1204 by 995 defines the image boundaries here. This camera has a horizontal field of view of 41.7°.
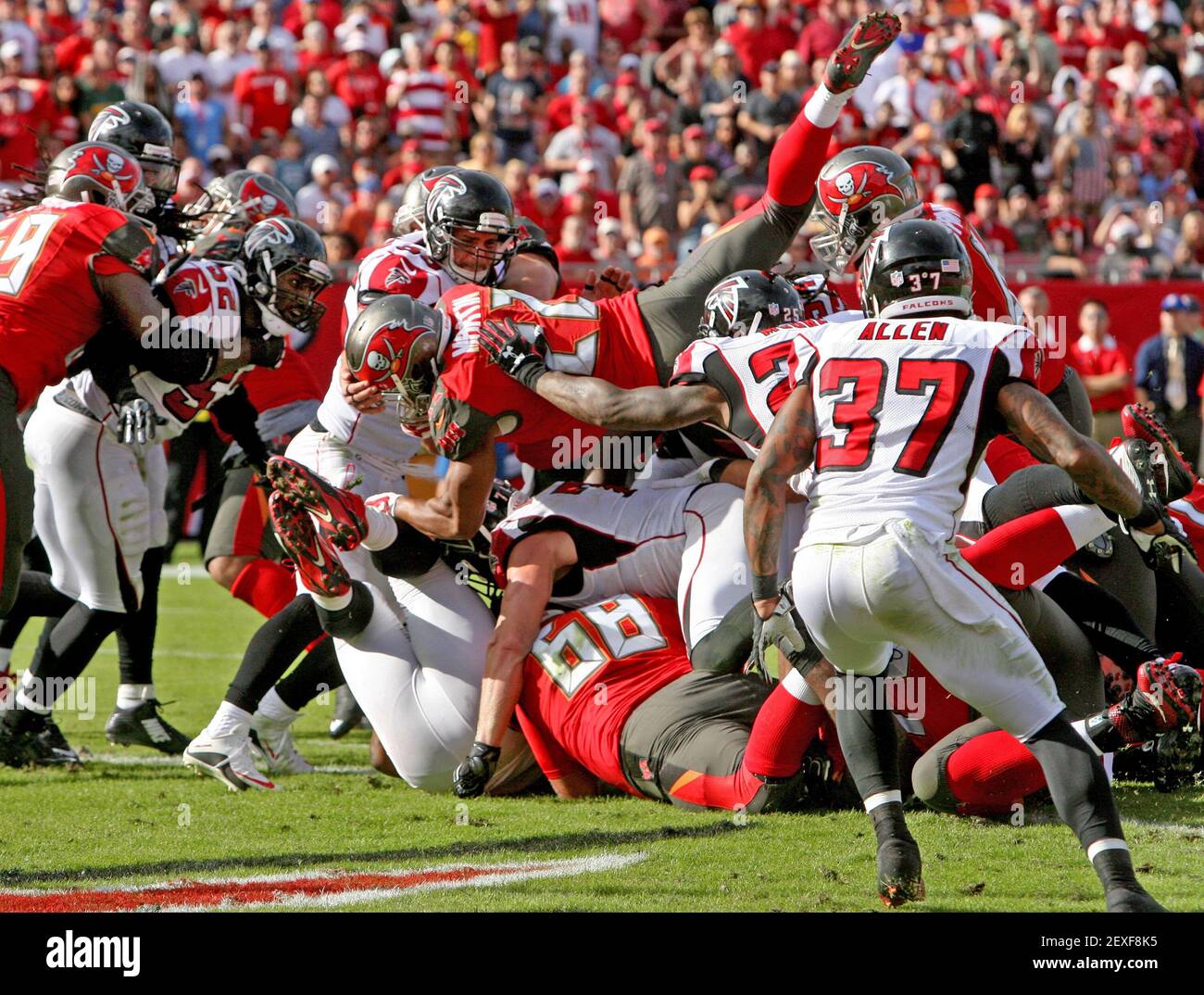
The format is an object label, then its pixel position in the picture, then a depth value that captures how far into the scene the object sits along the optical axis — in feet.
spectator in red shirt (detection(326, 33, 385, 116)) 42.78
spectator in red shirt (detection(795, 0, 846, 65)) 45.70
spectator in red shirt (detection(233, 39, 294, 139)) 40.93
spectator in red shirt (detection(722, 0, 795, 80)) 45.73
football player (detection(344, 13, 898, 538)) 15.33
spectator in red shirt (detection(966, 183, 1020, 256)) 39.55
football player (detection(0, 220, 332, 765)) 17.66
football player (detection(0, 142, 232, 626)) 15.35
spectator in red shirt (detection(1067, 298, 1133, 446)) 35.53
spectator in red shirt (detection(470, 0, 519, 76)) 45.06
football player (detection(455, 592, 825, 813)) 14.08
